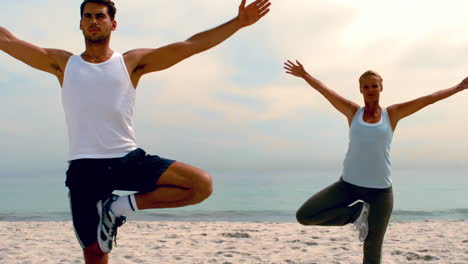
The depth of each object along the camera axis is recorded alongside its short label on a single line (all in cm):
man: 366
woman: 551
